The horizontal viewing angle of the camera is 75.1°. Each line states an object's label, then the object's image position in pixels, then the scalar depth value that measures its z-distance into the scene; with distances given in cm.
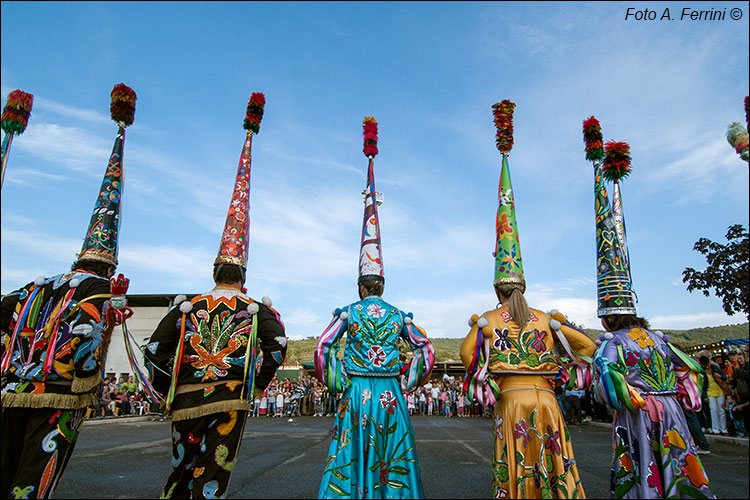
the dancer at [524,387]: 373
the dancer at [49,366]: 346
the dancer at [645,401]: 376
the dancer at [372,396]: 379
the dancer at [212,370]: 350
